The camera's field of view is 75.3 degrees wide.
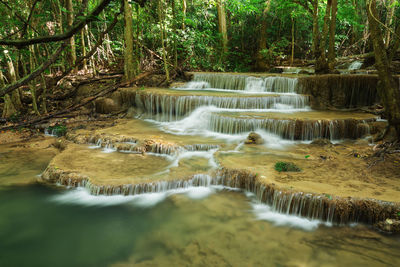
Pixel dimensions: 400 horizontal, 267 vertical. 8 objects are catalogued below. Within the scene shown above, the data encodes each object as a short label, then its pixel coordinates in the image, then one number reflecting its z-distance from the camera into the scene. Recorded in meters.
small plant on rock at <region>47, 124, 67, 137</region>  8.35
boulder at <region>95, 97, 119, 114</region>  10.43
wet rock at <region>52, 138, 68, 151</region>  6.93
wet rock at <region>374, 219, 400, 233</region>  3.48
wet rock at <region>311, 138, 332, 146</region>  6.43
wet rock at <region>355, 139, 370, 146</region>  6.46
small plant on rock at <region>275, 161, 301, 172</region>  4.82
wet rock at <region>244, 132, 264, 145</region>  6.72
